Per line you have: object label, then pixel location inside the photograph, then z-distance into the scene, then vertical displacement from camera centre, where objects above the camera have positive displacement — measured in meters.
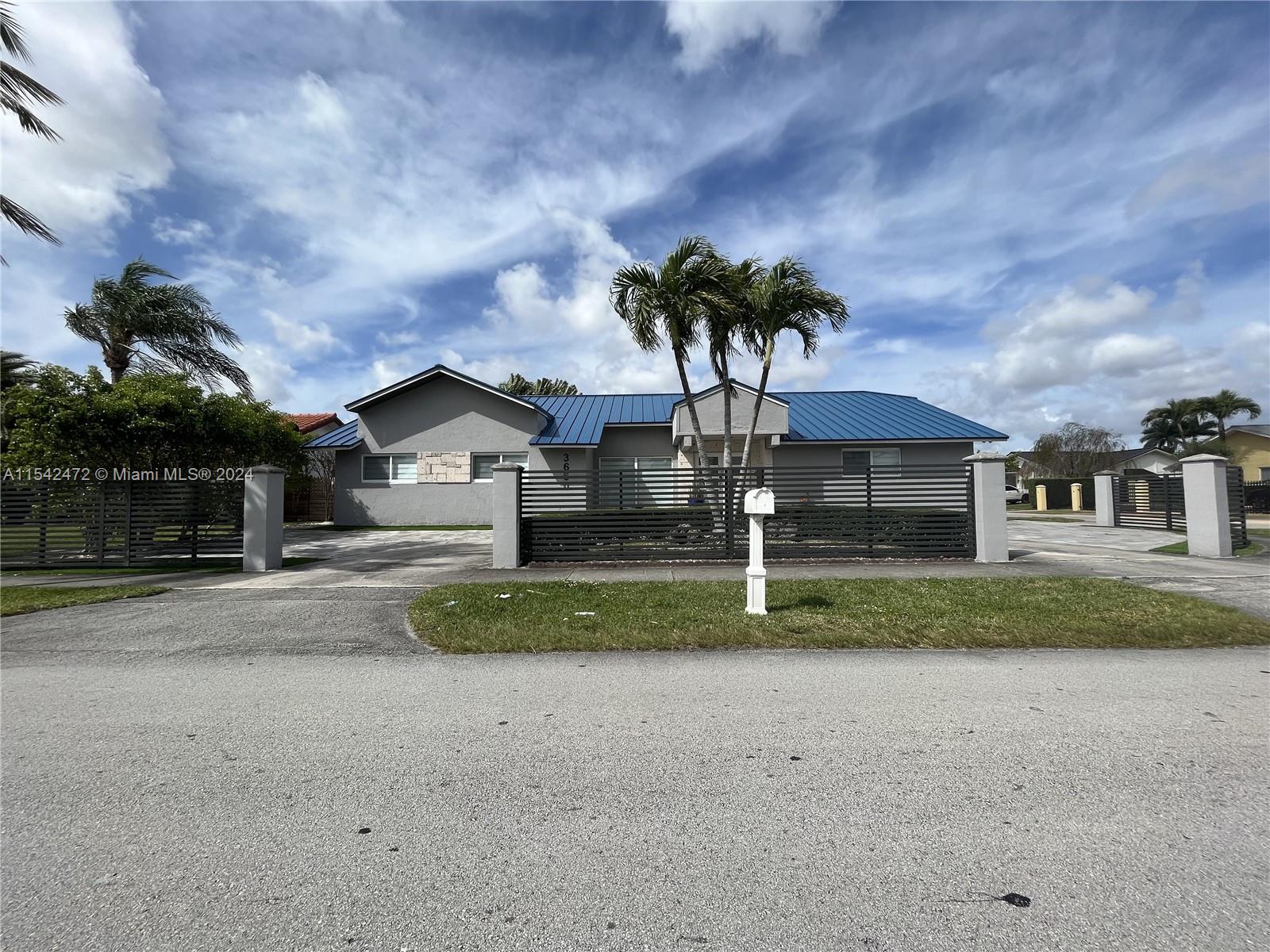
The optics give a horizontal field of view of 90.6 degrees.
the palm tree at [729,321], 14.50 +4.30
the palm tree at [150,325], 19.02 +5.73
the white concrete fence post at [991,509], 11.59 -0.14
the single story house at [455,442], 21.95 +2.27
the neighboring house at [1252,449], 44.62 +3.55
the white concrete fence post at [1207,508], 12.20 -0.18
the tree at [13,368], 20.52 +5.05
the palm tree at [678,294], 14.11 +4.76
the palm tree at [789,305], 14.06 +4.47
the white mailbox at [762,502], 7.12 +0.01
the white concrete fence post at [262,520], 11.59 -0.22
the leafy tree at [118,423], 12.41 +1.87
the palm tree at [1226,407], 47.31 +6.99
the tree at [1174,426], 51.22 +6.10
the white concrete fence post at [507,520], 11.55 -0.27
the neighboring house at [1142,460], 50.07 +3.21
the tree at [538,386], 48.41 +9.48
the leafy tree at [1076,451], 54.91 +4.41
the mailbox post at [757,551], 6.99 -0.53
